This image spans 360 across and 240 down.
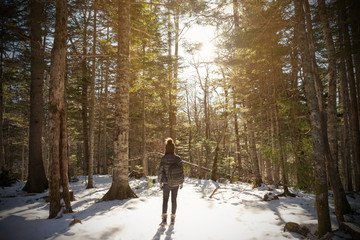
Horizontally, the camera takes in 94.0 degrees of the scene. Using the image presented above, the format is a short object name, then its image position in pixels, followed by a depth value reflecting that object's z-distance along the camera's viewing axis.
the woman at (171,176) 4.95
